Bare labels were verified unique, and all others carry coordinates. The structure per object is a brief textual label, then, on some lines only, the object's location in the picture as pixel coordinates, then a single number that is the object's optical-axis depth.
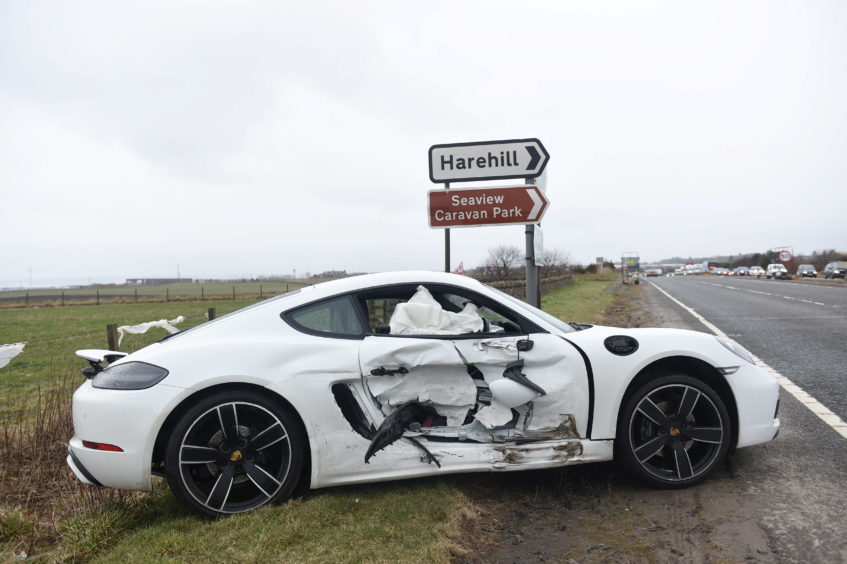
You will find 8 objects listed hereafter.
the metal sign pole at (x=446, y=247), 6.98
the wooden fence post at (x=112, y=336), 7.43
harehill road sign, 7.00
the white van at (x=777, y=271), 51.57
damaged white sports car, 3.08
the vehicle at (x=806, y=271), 50.03
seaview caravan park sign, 6.91
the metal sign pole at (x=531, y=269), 7.16
